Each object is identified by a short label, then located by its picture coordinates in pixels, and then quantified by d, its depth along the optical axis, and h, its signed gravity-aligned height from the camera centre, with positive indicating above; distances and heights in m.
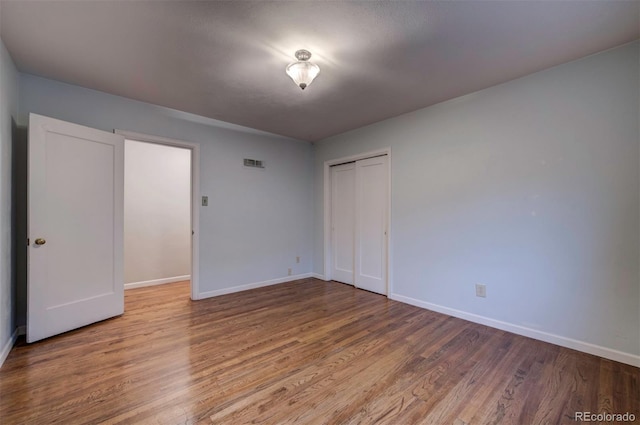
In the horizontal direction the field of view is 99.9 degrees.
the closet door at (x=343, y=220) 4.50 -0.11
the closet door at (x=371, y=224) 3.96 -0.16
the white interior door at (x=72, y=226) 2.44 -0.13
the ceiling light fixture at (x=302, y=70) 2.21 +1.20
